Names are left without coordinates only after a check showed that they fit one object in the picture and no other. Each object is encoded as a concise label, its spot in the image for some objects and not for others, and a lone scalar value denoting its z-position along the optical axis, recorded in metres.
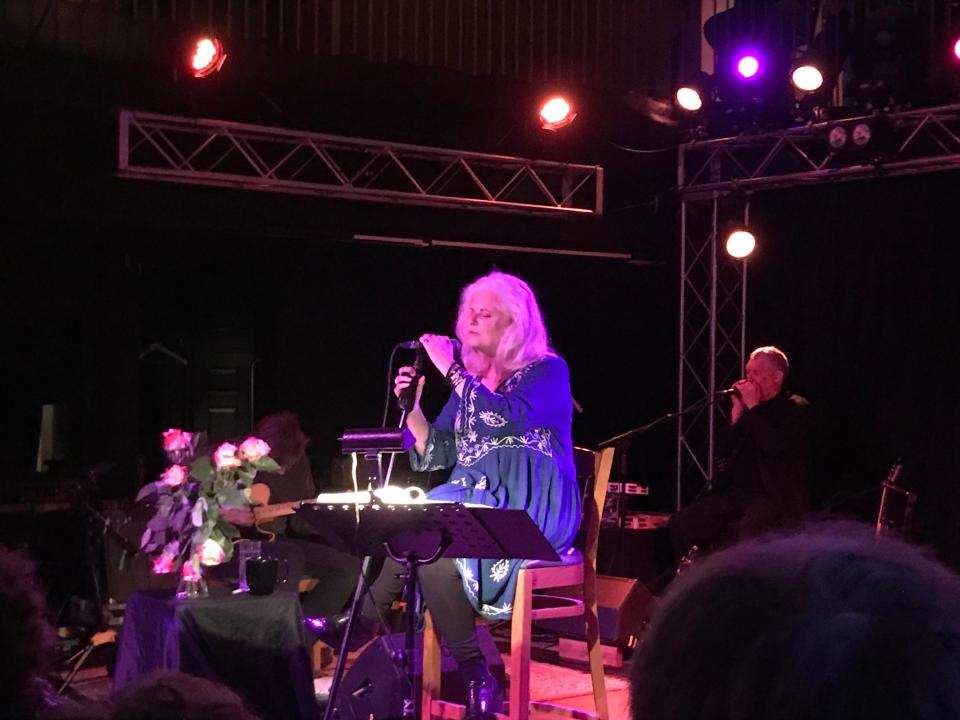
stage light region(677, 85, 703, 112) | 6.72
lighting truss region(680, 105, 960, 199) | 6.02
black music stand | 2.87
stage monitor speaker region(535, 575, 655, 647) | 5.17
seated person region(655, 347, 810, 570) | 6.02
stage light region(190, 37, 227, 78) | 5.73
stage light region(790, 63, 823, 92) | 6.15
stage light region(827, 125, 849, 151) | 6.14
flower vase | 3.51
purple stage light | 6.27
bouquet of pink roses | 3.52
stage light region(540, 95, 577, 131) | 6.75
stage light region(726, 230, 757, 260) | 6.91
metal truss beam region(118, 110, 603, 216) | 5.76
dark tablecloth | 3.35
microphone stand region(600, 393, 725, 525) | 5.36
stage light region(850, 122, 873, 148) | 6.03
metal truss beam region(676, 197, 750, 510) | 7.11
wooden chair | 3.42
